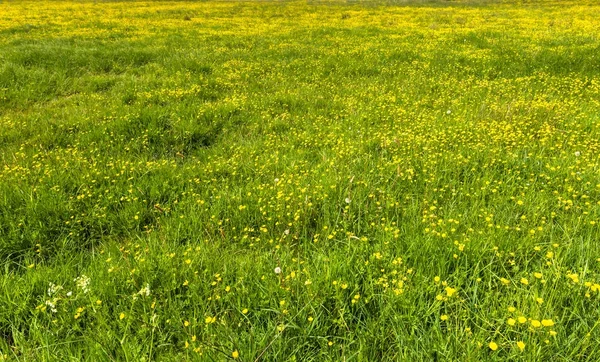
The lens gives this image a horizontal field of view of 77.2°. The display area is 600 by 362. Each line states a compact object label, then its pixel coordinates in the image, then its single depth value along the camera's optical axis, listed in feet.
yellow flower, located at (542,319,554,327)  6.71
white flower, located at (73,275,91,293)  9.52
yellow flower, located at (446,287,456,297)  7.79
